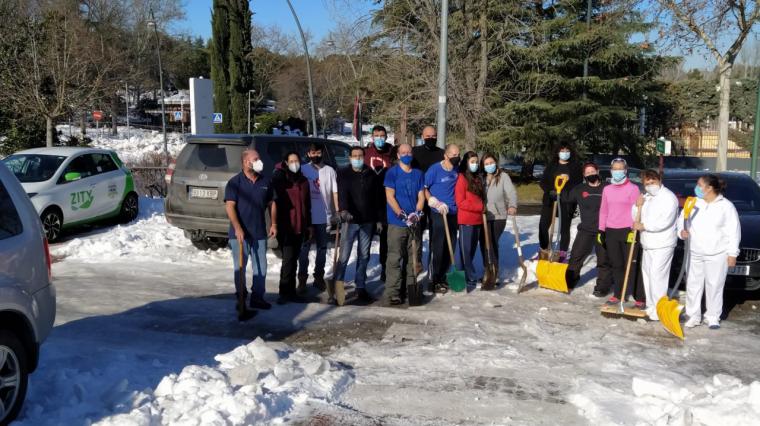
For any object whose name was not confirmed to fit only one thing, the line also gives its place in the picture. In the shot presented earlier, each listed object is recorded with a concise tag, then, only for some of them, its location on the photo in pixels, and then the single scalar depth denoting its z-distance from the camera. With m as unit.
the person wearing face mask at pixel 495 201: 9.38
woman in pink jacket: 8.24
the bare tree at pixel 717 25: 17.91
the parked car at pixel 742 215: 8.34
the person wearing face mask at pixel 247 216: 7.39
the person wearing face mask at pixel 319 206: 8.59
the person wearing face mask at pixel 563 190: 10.02
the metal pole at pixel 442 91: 13.23
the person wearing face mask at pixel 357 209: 8.16
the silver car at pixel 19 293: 4.25
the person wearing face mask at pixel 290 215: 8.04
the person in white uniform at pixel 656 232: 7.52
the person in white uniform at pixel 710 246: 7.32
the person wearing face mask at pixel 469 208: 8.87
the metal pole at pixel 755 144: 18.44
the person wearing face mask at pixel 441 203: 8.71
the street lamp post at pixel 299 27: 25.47
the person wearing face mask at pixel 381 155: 9.03
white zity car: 11.98
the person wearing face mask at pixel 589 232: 8.86
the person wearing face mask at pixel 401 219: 8.12
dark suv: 10.02
